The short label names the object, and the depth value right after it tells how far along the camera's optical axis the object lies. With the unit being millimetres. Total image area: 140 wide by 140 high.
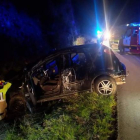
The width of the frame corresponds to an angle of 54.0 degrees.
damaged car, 3866
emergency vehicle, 8922
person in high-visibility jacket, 3784
